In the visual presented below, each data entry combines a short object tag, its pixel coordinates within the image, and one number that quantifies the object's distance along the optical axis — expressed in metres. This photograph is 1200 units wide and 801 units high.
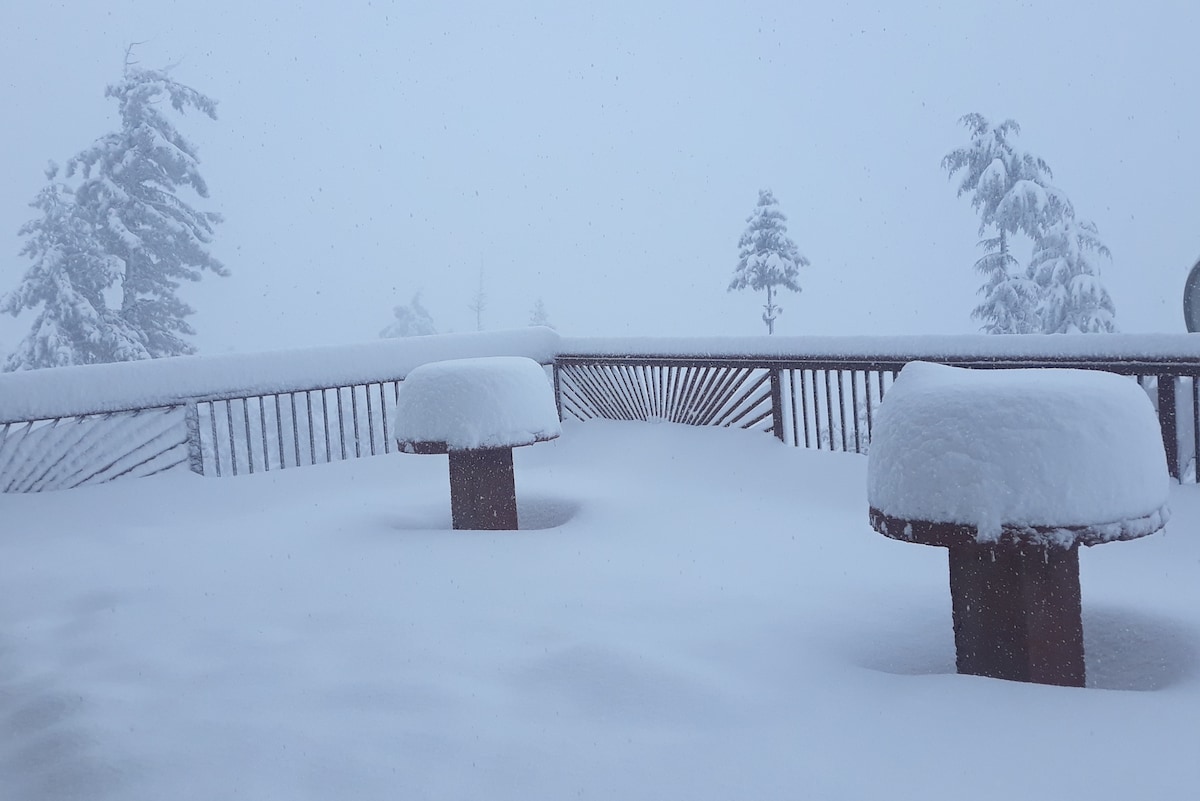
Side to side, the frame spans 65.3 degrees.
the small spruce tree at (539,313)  52.97
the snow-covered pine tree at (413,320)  45.06
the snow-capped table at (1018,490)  3.01
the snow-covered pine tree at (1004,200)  23.86
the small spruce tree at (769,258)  33.94
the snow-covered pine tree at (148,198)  20.42
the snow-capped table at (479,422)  6.18
